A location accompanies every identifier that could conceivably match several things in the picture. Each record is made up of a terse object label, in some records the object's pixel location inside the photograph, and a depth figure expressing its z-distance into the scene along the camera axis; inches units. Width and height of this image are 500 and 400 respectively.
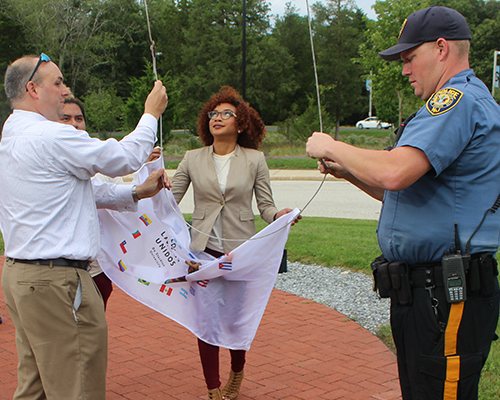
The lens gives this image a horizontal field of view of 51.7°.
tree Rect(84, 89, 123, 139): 1238.9
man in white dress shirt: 99.3
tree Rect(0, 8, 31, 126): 1621.2
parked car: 2251.5
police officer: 83.9
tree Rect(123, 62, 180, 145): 1087.0
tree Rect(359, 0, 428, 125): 842.2
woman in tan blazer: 147.9
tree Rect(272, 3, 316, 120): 1609.3
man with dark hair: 150.5
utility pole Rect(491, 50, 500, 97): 1091.4
